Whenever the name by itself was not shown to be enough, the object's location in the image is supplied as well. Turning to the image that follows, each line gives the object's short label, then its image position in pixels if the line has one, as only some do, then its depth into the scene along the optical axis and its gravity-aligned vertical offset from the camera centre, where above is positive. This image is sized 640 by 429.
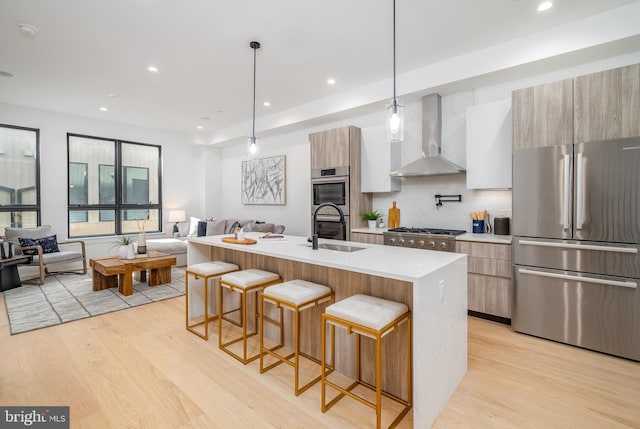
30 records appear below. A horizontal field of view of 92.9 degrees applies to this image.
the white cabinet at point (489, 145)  3.26 +0.76
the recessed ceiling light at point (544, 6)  2.49 +1.73
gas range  3.36 -0.28
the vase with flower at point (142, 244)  4.57 -0.45
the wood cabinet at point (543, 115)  2.69 +0.91
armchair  4.61 -0.62
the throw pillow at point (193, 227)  6.61 -0.28
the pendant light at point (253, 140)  3.14 +0.80
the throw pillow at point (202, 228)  6.32 -0.29
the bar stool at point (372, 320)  1.60 -0.59
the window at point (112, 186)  5.89 +0.59
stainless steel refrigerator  2.40 -0.26
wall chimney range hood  3.76 +0.92
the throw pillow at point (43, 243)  4.70 -0.46
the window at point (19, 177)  5.08 +0.65
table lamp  6.73 -0.04
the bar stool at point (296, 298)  2.00 -0.58
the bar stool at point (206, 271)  2.78 -0.53
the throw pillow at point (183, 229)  6.67 -0.32
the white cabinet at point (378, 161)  4.23 +0.75
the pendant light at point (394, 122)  2.31 +0.71
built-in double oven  4.42 +0.29
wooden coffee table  4.07 -0.76
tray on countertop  2.79 -0.25
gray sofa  5.42 -0.33
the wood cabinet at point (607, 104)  2.41 +0.90
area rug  3.29 -1.10
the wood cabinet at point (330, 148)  4.40 +1.00
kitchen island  1.62 -0.54
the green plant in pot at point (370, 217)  4.39 -0.04
